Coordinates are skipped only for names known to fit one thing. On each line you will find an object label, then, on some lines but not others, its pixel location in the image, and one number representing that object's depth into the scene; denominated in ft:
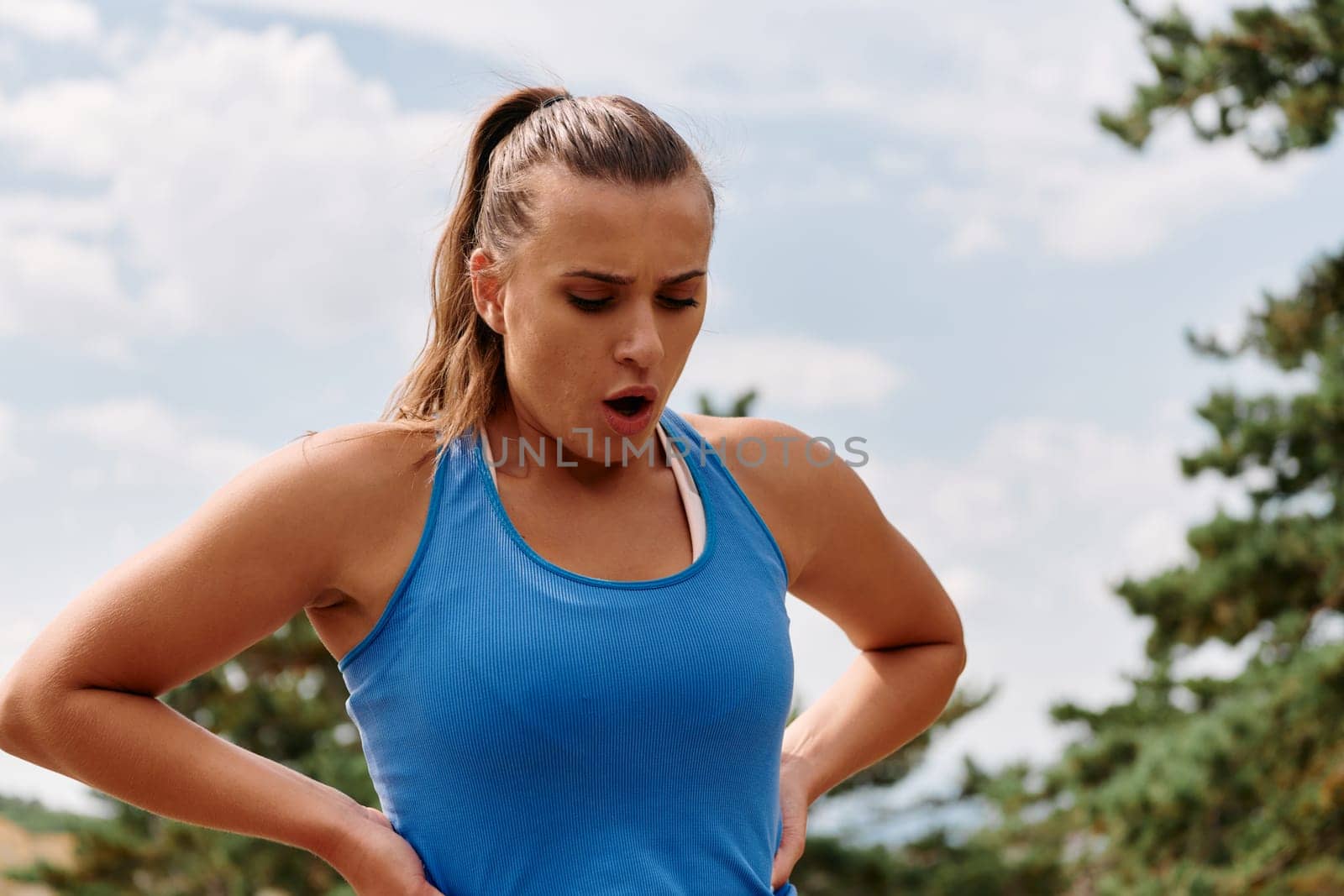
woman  5.35
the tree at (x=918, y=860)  33.68
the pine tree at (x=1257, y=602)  26.25
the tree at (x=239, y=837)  33.91
